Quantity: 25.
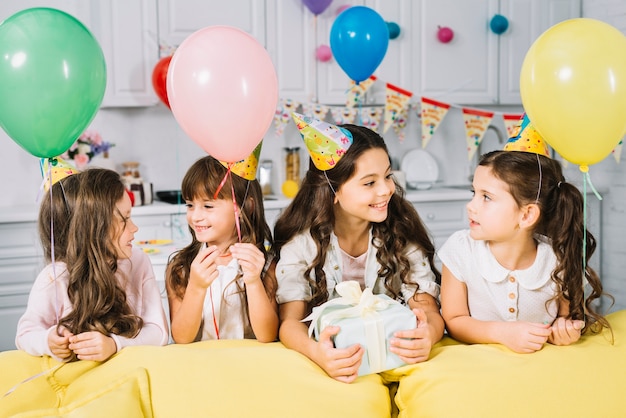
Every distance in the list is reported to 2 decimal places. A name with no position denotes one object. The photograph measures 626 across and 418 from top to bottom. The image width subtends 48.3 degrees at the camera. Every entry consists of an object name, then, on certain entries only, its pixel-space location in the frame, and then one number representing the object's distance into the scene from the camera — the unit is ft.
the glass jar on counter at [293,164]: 13.74
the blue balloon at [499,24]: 14.01
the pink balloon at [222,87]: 4.93
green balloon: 4.78
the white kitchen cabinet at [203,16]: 12.16
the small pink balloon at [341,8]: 13.08
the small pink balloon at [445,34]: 13.74
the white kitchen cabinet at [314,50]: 12.87
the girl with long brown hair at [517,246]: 5.58
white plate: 14.56
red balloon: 11.47
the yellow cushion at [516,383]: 4.33
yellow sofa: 4.26
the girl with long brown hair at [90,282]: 4.95
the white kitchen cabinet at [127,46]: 11.92
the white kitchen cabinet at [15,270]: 11.00
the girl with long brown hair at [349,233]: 5.98
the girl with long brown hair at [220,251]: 5.89
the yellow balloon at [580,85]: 4.54
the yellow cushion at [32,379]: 4.51
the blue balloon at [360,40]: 10.61
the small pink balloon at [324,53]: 12.91
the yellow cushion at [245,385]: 4.24
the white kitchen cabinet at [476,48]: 13.84
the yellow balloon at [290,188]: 13.25
